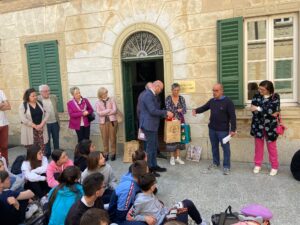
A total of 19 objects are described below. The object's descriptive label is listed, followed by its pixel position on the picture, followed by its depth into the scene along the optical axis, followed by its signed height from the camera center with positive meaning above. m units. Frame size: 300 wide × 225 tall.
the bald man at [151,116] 4.09 -0.48
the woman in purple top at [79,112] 4.90 -0.44
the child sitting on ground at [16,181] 3.07 -1.17
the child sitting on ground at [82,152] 3.40 -0.89
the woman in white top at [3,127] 4.38 -0.62
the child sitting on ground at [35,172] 3.20 -1.09
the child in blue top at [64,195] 2.29 -1.04
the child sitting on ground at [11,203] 2.52 -1.22
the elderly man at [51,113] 4.96 -0.44
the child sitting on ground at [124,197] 2.40 -1.11
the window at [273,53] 4.28 +0.60
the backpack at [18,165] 3.55 -1.09
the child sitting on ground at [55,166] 3.14 -1.02
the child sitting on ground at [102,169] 2.93 -1.02
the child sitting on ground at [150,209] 2.34 -1.24
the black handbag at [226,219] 2.12 -1.21
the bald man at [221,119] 4.05 -0.58
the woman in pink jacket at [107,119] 4.93 -0.60
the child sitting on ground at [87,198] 2.07 -0.99
